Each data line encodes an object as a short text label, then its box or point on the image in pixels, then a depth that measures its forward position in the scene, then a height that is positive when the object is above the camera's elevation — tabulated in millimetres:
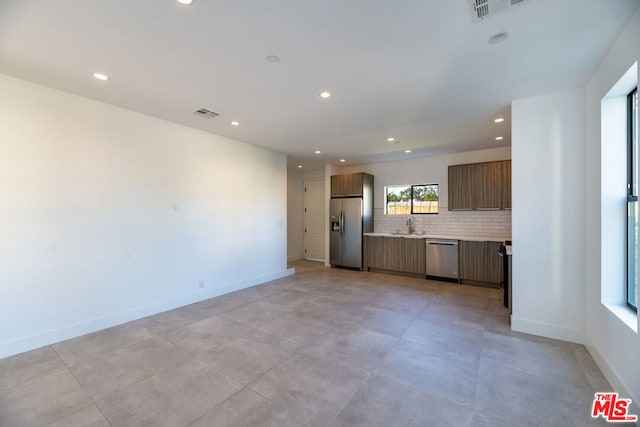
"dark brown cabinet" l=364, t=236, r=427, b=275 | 5824 -898
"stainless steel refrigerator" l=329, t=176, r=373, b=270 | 6609 -287
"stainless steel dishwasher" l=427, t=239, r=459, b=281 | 5395 -892
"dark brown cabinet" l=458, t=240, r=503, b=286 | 4957 -900
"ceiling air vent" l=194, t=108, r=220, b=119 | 3504 +1409
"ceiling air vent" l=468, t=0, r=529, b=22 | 1685 +1371
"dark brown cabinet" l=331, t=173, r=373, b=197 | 6672 +833
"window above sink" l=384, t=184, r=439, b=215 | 6324 +418
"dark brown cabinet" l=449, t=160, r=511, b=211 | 5176 +616
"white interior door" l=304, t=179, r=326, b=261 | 8102 -125
